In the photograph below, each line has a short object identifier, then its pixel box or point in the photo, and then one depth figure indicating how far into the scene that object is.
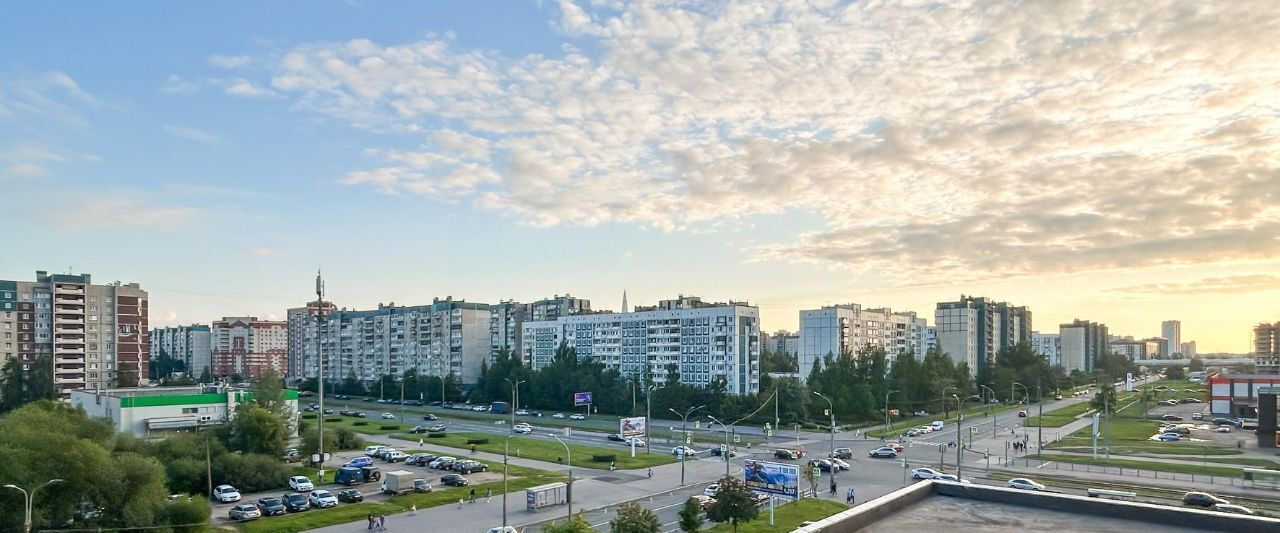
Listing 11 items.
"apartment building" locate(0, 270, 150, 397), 105.88
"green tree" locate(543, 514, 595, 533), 31.12
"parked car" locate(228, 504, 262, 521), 47.34
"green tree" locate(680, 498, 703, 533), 38.97
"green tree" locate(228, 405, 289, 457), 63.62
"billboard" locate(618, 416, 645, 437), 72.50
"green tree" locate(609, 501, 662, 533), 34.25
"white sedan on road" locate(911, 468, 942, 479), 55.42
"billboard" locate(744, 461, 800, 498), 43.25
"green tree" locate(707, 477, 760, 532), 39.94
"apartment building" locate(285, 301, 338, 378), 172.75
